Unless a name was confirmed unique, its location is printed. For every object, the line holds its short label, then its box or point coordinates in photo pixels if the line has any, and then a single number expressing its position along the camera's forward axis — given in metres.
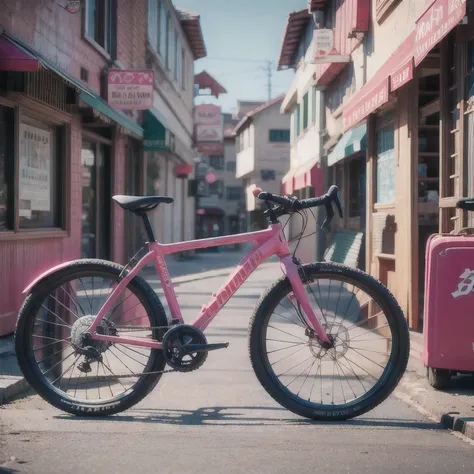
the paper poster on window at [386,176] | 9.38
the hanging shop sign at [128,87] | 12.21
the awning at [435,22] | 5.78
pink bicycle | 4.53
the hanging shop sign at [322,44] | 14.12
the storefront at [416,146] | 6.87
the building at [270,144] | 46.53
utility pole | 69.16
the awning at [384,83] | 7.64
